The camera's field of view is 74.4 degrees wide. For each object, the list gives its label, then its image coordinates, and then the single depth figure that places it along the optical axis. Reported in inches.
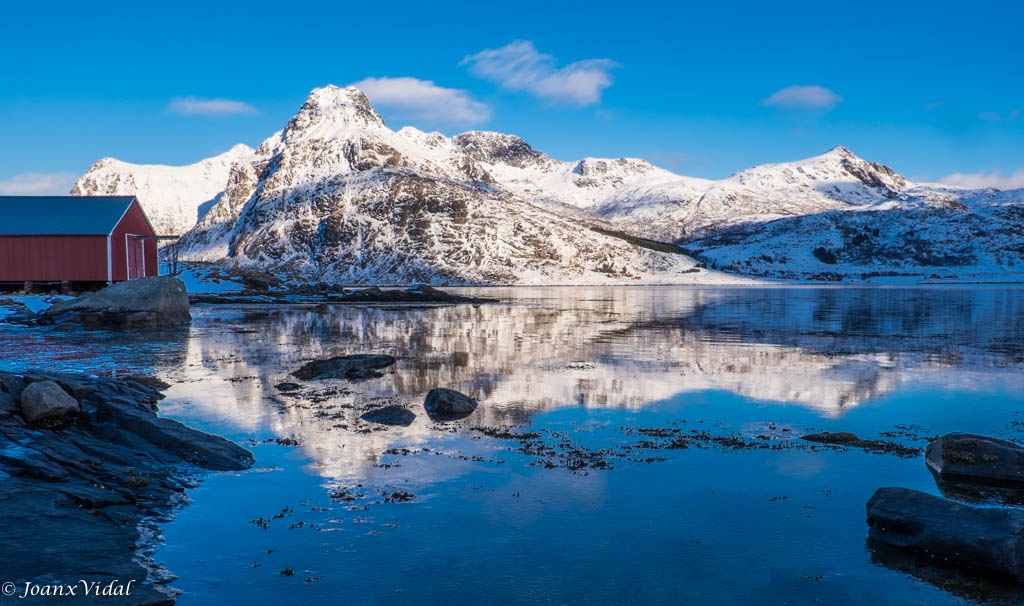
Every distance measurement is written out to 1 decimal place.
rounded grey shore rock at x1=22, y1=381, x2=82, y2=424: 583.2
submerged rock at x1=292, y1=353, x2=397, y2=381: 1003.9
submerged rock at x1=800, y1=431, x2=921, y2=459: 622.5
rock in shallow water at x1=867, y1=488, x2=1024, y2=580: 386.9
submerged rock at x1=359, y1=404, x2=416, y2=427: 727.7
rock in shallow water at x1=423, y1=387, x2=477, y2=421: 764.0
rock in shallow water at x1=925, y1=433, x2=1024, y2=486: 545.3
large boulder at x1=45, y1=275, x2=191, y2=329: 1675.7
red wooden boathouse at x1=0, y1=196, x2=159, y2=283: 2463.1
